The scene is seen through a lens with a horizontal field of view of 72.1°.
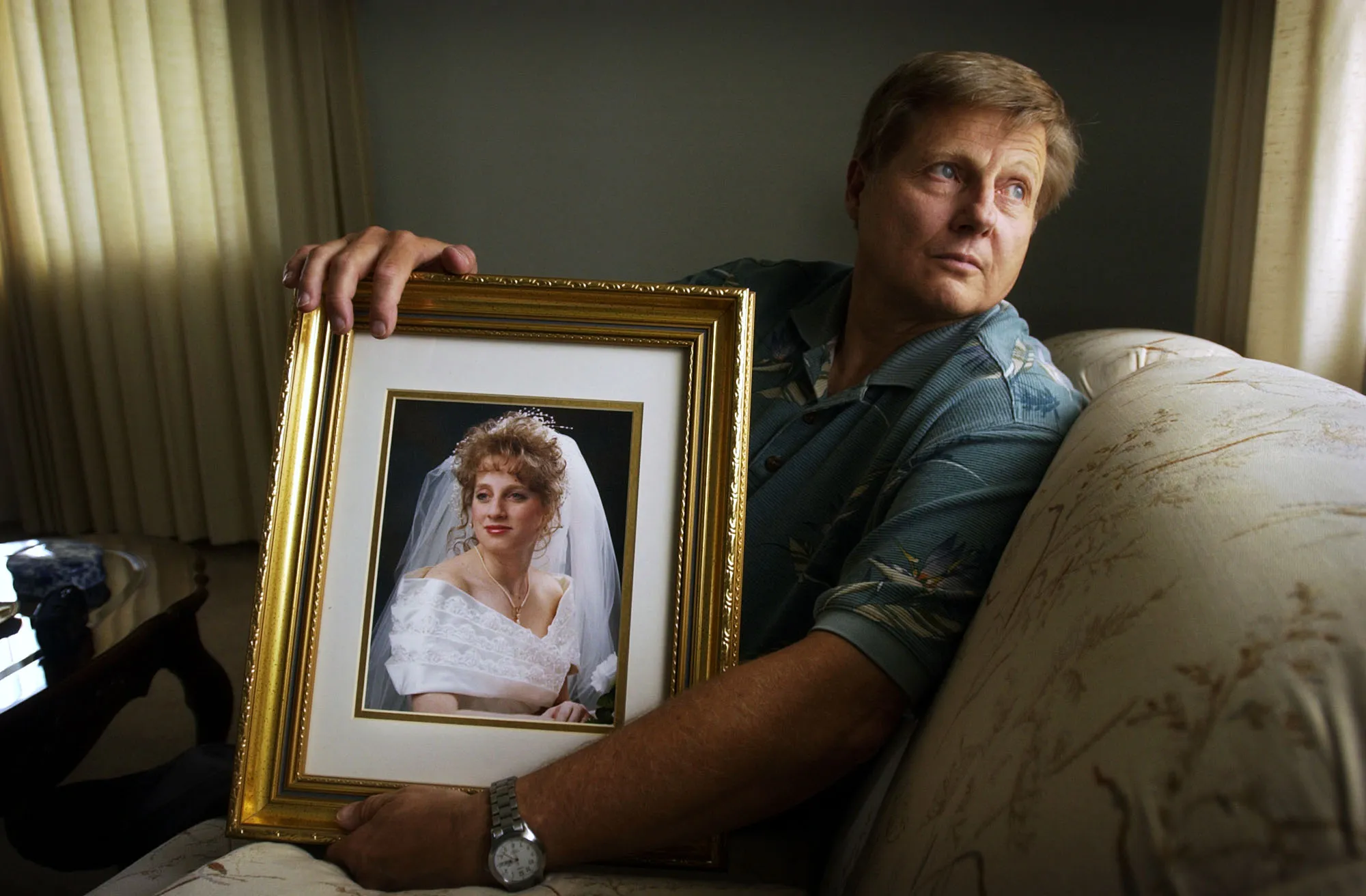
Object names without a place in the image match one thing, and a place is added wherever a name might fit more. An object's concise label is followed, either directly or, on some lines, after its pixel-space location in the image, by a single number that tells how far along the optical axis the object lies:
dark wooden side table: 1.26
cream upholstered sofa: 0.38
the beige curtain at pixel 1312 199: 1.29
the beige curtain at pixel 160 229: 2.59
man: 0.72
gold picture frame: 0.76
